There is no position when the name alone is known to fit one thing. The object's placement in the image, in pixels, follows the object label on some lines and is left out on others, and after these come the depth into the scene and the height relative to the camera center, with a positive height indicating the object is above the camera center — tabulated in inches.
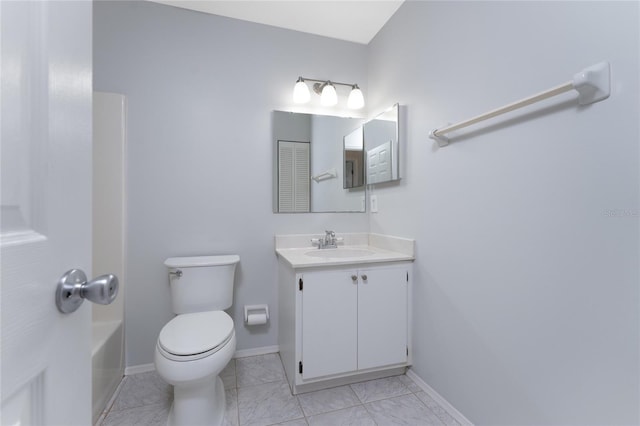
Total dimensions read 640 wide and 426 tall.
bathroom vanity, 60.1 -24.1
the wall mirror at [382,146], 72.6 +18.0
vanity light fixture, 79.4 +34.8
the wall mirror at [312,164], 81.5 +14.2
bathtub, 55.2 -33.0
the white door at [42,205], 12.5 +0.3
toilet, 46.6 -23.3
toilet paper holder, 75.4 -28.6
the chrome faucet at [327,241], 80.0 -8.7
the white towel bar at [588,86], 32.5 +15.0
